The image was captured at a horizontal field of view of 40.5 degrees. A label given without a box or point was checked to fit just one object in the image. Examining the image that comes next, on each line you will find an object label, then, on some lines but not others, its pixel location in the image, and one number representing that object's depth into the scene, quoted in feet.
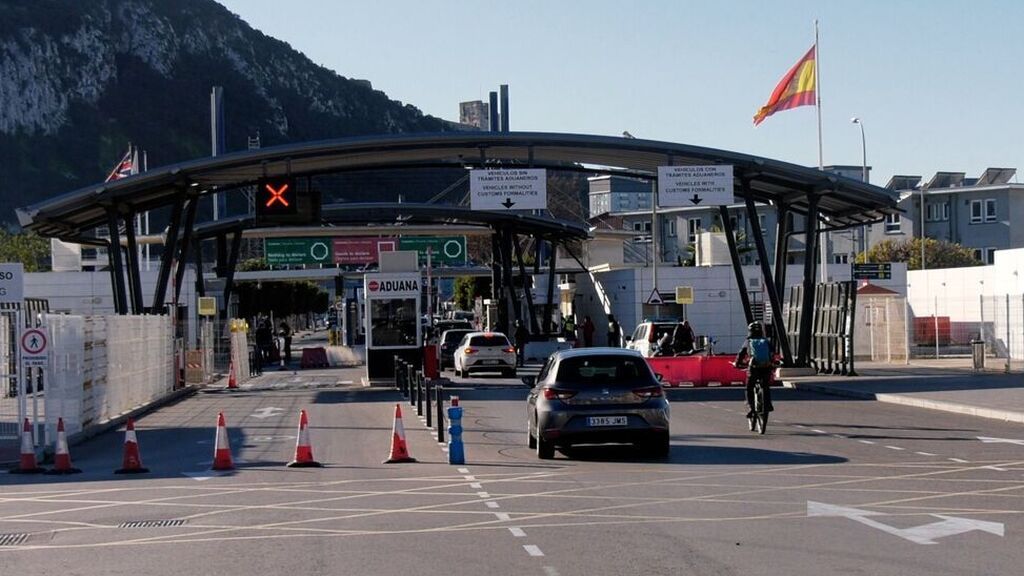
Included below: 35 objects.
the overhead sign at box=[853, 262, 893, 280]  149.89
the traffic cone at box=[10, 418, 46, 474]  62.23
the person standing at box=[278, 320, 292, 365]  198.93
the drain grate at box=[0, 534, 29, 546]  40.24
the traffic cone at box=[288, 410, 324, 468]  60.18
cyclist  72.02
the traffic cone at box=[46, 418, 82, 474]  61.52
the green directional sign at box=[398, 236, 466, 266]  235.81
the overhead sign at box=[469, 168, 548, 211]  123.85
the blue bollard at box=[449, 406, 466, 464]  59.47
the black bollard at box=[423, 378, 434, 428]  77.97
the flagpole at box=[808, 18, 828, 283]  152.51
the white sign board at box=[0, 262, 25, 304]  80.79
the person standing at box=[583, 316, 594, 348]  192.13
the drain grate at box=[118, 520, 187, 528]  43.28
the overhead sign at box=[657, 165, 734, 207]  124.67
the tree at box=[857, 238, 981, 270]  271.69
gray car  59.67
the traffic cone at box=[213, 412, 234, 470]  60.08
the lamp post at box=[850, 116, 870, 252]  294.87
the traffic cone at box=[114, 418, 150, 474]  59.98
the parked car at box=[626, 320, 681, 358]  138.41
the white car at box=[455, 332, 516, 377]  149.28
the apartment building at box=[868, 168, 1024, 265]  284.41
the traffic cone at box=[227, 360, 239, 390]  136.36
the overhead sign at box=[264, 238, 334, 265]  237.86
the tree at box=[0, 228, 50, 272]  284.20
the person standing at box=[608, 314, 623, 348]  181.88
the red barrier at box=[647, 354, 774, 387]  121.60
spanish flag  145.38
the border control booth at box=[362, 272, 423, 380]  126.82
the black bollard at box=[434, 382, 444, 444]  68.73
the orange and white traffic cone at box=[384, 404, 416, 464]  60.85
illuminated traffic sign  122.72
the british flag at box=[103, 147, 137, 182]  175.01
